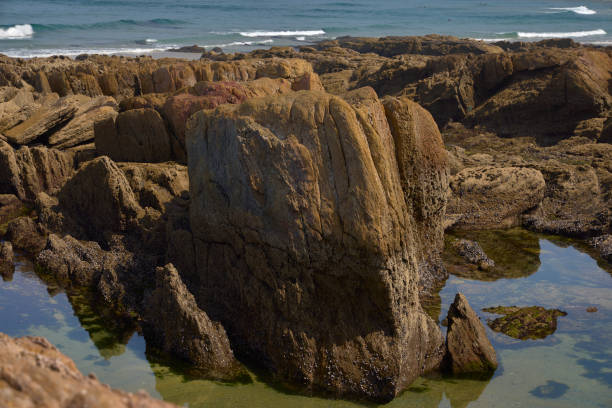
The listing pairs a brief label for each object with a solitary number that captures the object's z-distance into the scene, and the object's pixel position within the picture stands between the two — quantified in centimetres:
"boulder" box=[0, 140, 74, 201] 1148
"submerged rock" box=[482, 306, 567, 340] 739
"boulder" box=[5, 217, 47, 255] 956
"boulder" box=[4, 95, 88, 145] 1248
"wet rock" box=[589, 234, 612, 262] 994
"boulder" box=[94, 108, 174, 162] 1146
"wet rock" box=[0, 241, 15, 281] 862
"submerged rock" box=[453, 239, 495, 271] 960
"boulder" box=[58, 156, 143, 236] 934
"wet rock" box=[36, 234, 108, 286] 850
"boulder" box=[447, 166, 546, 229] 1145
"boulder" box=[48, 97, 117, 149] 1280
